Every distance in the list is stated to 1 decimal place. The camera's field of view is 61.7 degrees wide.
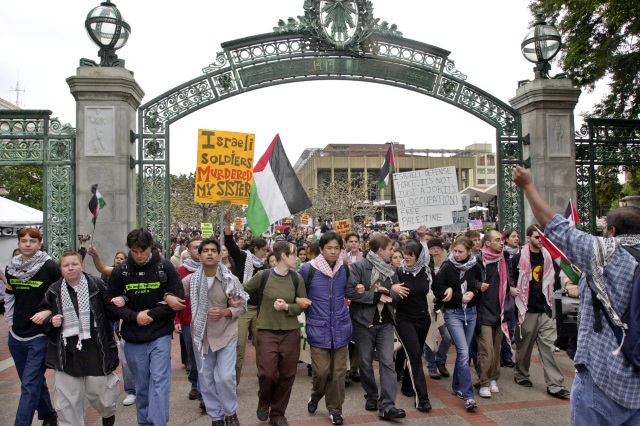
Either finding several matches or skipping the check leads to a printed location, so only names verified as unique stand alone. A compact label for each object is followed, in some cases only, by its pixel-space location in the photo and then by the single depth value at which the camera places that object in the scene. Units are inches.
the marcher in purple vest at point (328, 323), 220.5
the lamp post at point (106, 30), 396.5
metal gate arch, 444.5
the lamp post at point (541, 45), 440.8
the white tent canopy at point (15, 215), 556.2
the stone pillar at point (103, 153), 390.3
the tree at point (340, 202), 2090.3
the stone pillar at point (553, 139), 442.0
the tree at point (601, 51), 529.3
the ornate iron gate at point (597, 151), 455.2
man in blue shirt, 115.3
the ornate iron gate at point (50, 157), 393.1
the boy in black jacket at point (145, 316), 191.2
